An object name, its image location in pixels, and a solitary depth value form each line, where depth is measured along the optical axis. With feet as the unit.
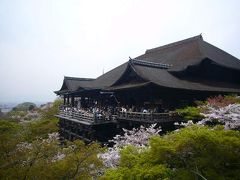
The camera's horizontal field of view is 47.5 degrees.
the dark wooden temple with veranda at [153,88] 70.18
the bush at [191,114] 60.84
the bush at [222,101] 55.31
